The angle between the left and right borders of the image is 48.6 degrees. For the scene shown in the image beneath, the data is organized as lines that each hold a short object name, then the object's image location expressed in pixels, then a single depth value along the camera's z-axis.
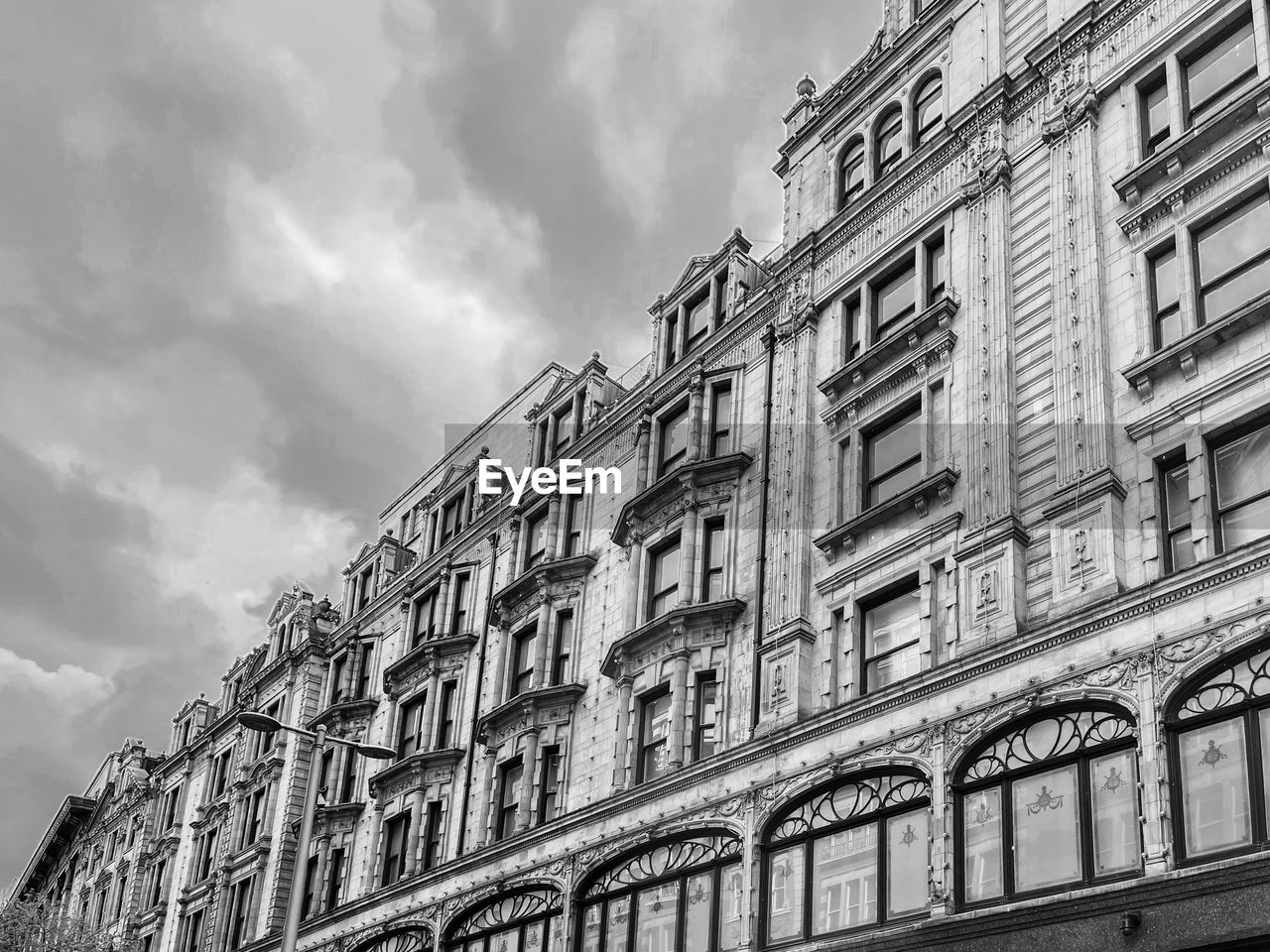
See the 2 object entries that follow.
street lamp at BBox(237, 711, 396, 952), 28.31
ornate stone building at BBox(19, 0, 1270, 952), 22.30
